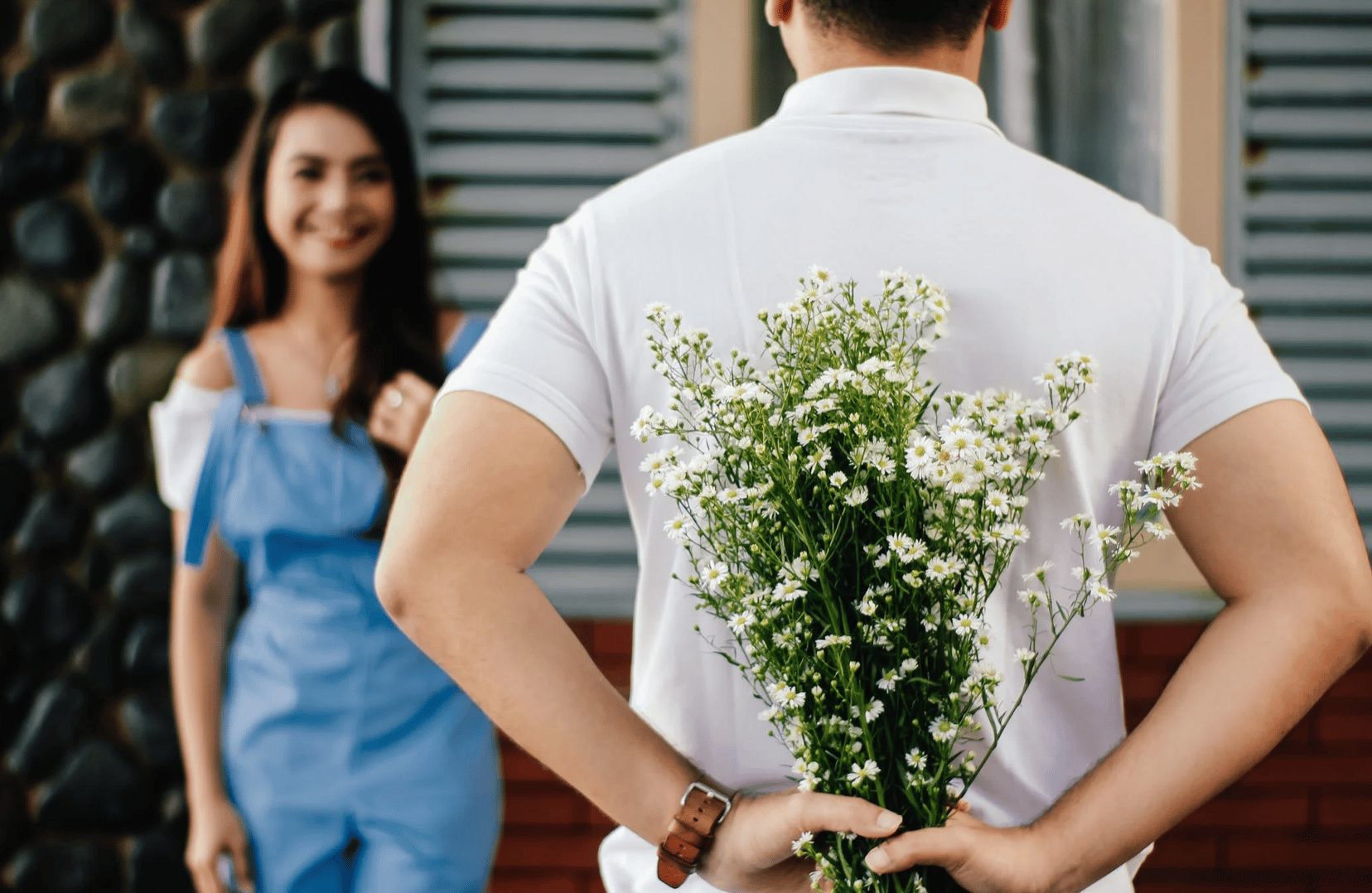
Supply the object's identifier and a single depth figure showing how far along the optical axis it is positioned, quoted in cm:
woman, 223
